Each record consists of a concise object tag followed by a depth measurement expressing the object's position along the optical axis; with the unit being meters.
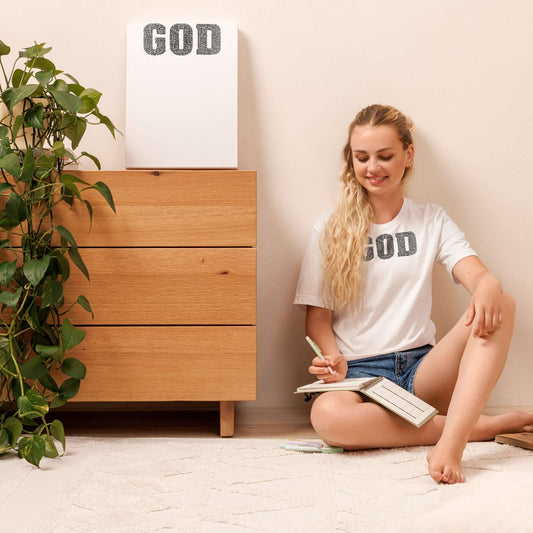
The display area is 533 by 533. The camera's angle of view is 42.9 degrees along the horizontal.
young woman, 1.64
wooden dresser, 1.66
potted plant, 1.48
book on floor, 1.54
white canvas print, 1.84
